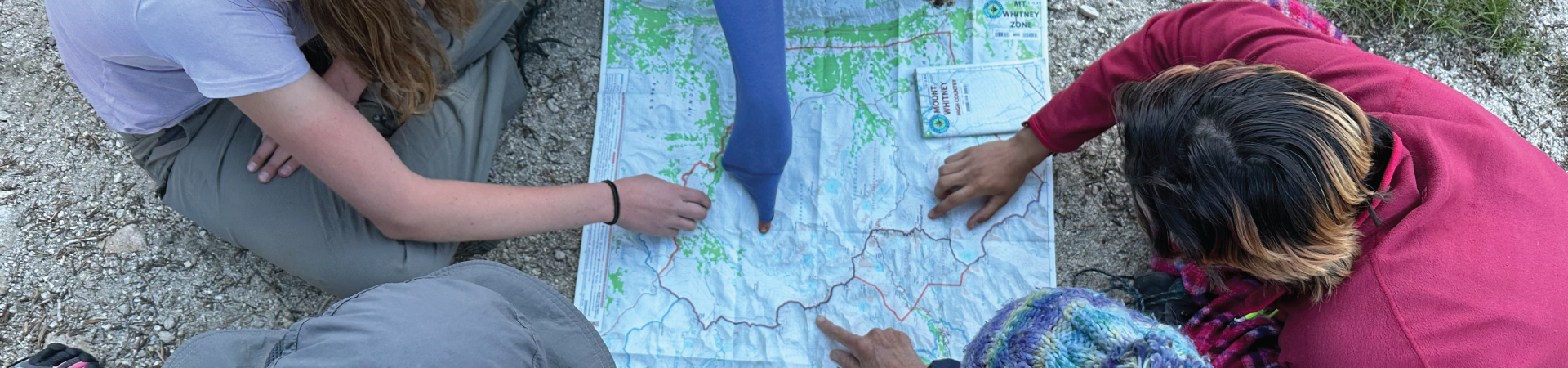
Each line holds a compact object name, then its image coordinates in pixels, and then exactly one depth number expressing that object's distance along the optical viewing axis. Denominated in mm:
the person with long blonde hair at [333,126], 903
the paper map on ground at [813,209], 1353
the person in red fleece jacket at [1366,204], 791
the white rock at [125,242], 1440
